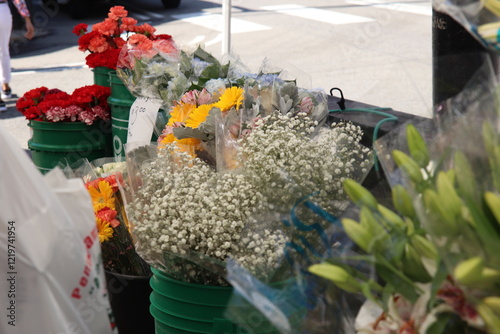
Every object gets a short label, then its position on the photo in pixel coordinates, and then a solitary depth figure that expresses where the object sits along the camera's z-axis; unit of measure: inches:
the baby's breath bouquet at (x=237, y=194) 62.6
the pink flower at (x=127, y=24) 153.7
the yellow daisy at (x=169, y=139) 84.8
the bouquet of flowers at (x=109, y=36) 152.3
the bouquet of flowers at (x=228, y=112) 77.0
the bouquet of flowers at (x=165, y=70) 102.0
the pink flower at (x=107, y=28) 154.8
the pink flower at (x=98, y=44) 154.5
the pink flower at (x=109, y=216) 91.8
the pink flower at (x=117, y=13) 155.1
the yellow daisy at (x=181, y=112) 89.2
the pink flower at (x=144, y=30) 153.0
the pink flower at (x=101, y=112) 142.7
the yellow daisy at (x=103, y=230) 92.0
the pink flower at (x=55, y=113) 139.6
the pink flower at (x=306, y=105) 85.2
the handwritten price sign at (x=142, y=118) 114.2
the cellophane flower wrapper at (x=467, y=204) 35.3
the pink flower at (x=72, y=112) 139.8
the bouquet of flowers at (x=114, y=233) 92.9
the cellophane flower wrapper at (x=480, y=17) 44.0
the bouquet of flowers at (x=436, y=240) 35.5
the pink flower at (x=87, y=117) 140.6
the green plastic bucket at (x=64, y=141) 140.6
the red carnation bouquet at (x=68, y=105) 139.9
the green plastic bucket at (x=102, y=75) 155.0
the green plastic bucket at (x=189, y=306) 66.6
